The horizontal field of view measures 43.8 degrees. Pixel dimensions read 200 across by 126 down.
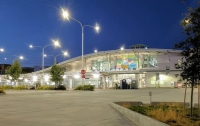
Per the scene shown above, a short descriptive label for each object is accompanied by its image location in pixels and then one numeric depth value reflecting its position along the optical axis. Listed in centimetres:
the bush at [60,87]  4497
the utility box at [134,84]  5878
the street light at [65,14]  3153
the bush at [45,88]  4615
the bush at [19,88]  4816
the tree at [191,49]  852
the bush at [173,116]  740
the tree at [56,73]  5116
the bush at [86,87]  4091
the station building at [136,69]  6894
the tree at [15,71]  4975
